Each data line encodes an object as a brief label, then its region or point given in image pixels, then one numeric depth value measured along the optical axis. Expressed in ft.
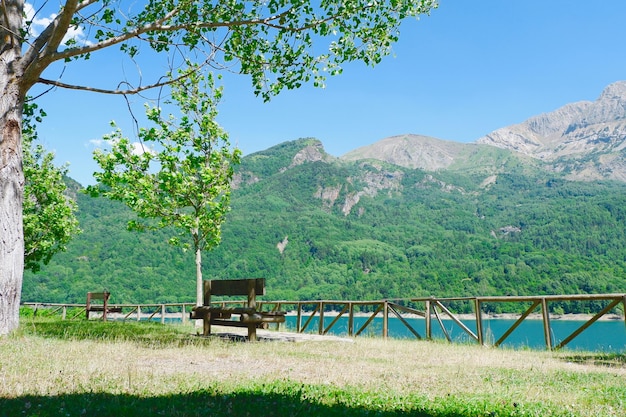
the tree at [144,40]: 28.40
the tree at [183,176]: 59.62
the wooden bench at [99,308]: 75.31
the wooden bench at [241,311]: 37.35
